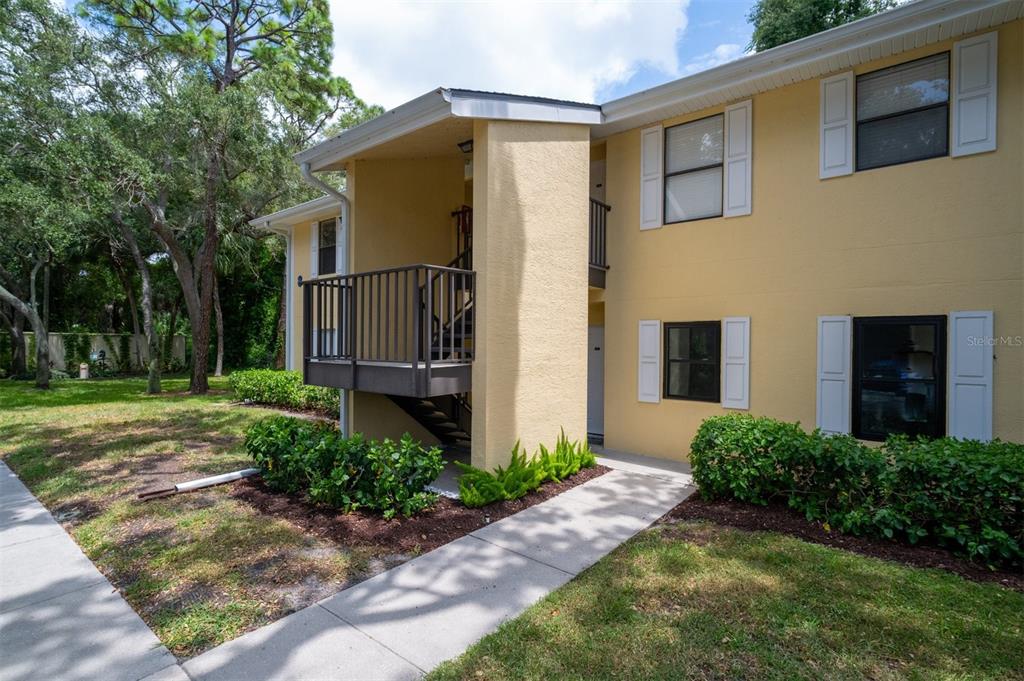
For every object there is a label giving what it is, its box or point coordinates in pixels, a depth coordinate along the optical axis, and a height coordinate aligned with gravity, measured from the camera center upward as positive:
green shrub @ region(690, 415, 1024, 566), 3.79 -1.23
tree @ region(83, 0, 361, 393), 11.77 +7.22
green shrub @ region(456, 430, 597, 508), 5.13 -1.51
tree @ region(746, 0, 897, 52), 12.70 +8.51
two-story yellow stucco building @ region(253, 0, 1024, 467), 5.10 +1.15
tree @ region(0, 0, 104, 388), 10.34 +4.51
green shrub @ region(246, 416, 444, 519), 4.75 -1.35
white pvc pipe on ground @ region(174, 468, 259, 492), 5.62 -1.70
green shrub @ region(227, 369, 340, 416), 11.39 -1.33
